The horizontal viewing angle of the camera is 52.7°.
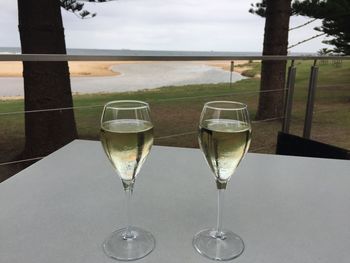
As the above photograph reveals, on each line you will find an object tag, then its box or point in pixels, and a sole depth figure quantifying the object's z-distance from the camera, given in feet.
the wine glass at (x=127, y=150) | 1.38
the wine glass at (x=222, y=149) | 1.39
